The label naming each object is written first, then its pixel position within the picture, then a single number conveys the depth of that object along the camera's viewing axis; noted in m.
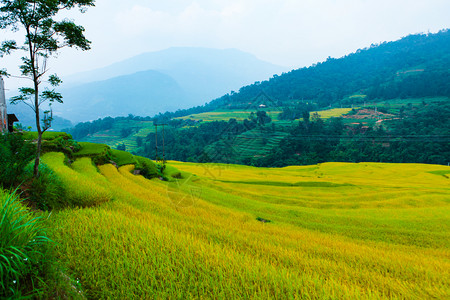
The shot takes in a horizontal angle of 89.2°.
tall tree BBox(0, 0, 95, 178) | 5.50
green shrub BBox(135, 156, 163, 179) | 16.12
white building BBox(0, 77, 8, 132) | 14.47
